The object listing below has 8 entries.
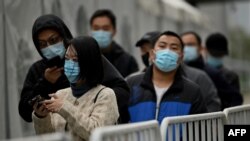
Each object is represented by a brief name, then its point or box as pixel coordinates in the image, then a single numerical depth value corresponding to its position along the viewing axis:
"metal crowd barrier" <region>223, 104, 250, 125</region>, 10.73
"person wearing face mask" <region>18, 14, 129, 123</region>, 9.99
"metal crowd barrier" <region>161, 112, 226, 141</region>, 9.14
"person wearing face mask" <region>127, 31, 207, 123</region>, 11.05
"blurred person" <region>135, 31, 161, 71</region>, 13.72
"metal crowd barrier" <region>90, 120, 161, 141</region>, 7.09
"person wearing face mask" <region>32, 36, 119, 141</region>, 8.84
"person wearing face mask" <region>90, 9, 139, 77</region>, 13.59
